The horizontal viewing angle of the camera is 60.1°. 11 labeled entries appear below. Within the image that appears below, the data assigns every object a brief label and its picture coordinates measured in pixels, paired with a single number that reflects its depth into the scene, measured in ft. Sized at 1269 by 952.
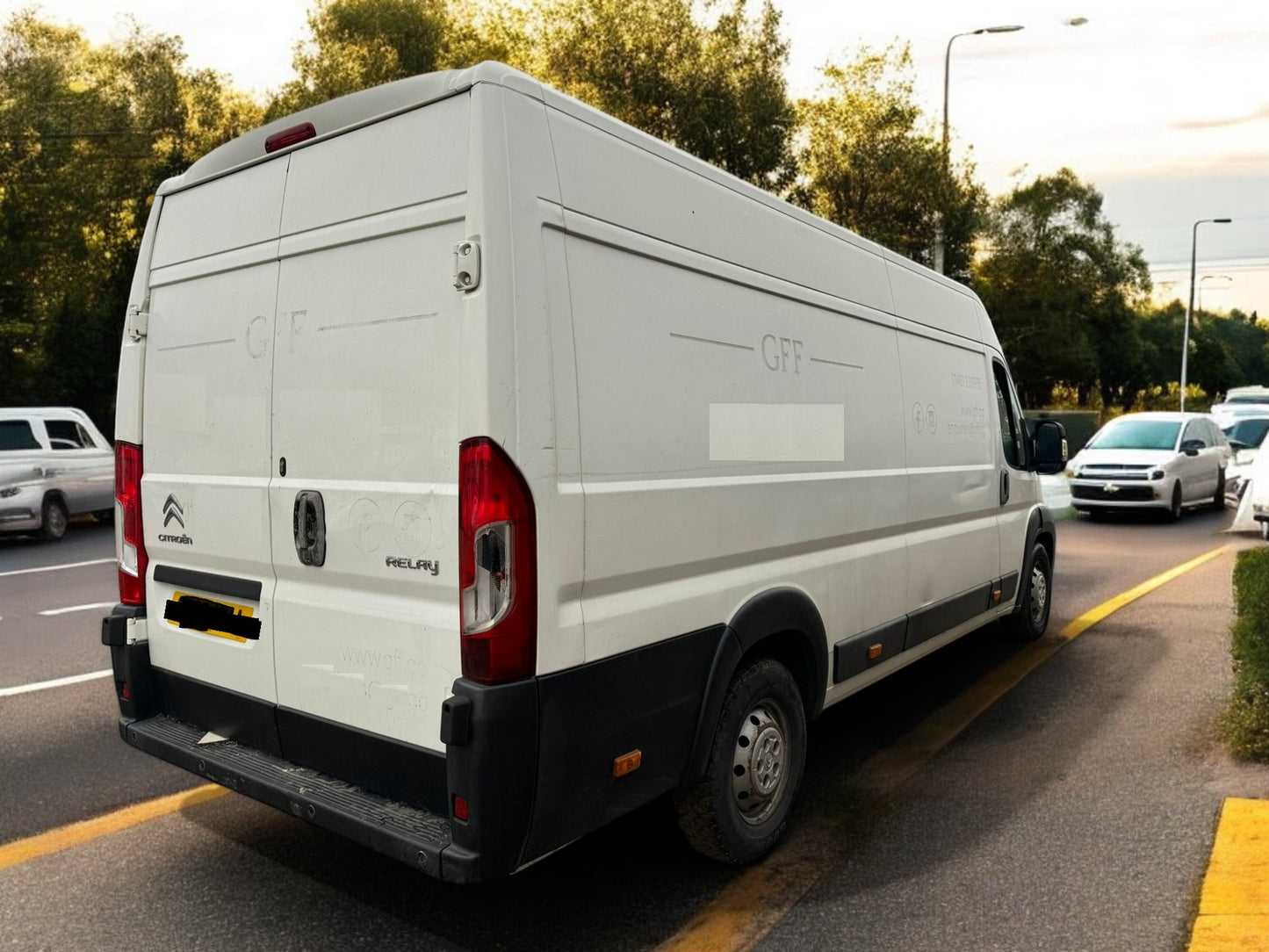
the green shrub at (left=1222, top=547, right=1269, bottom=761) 15.79
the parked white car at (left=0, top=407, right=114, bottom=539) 47.57
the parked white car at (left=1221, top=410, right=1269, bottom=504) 53.52
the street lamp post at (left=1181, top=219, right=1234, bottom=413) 145.81
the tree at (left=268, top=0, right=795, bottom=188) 89.35
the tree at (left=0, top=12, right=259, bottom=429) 83.41
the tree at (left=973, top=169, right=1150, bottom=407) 180.14
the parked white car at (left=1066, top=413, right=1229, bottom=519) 51.52
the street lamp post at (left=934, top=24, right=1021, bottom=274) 75.82
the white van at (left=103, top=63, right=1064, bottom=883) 9.52
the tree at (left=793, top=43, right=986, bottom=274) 91.40
